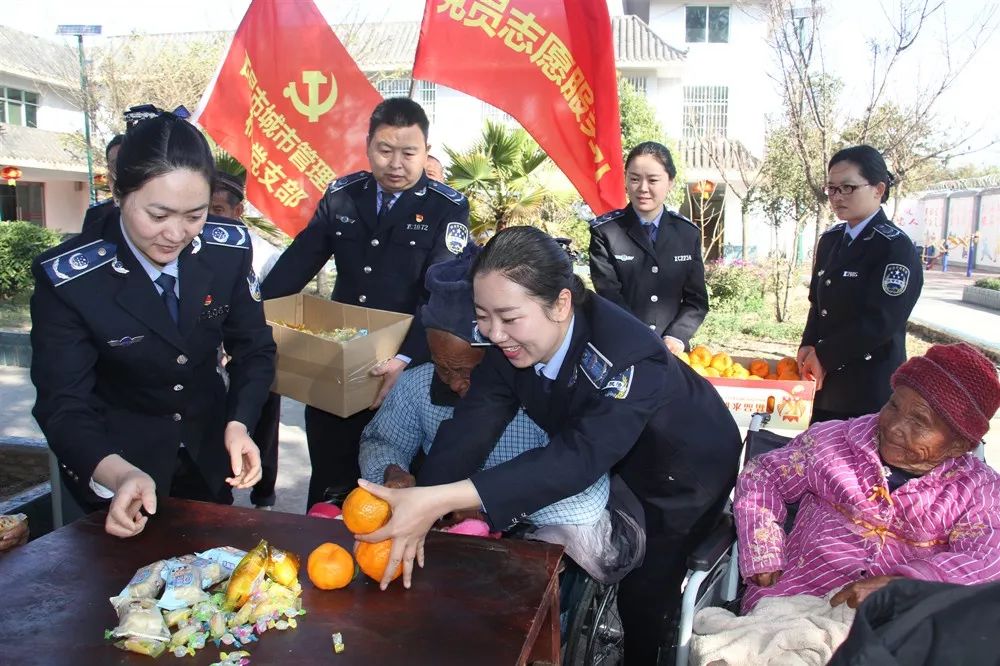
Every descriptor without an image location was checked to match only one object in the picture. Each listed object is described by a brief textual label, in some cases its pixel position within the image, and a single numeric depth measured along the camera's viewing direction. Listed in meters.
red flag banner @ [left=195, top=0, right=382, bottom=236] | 3.96
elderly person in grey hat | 2.05
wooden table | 1.31
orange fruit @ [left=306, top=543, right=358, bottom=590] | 1.52
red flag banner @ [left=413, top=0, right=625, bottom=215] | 3.69
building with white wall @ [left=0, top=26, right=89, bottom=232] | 19.48
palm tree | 8.18
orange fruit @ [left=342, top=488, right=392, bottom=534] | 1.59
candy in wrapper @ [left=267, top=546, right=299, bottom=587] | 1.47
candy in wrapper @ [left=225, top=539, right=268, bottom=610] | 1.42
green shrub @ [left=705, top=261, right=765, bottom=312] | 10.56
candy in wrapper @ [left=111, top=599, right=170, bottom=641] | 1.31
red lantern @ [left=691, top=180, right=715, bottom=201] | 10.52
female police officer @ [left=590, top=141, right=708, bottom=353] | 4.11
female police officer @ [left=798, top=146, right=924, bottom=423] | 3.51
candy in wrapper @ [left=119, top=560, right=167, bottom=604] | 1.43
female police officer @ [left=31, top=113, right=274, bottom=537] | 1.82
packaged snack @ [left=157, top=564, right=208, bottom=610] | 1.41
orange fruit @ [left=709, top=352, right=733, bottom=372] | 4.90
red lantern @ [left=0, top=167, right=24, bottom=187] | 13.62
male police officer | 3.20
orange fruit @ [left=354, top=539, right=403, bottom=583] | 1.54
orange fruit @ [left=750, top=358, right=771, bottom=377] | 4.89
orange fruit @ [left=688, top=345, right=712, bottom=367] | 4.97
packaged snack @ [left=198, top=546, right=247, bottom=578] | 1.54
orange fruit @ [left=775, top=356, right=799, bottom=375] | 4.78
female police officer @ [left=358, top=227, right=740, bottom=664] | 1.85
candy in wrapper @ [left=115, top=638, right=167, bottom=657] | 1.30
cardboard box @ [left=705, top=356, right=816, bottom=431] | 4.46
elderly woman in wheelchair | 1.90
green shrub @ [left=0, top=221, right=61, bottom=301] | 11.76
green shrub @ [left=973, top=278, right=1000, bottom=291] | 12.82
